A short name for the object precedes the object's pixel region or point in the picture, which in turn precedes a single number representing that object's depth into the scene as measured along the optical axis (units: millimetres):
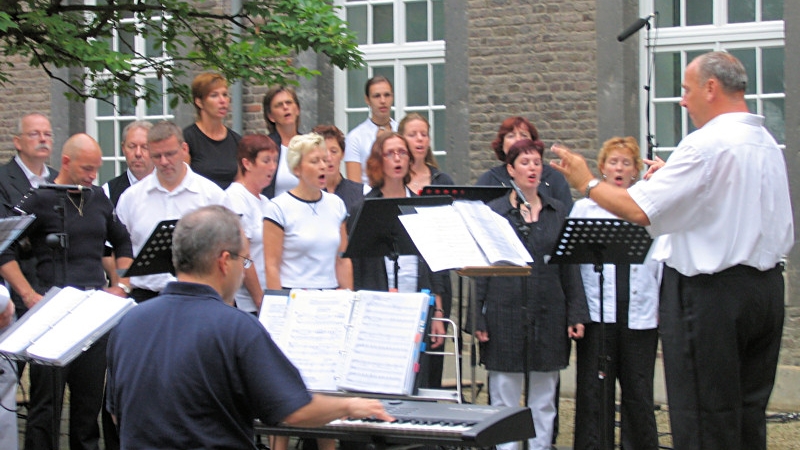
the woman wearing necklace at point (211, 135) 8180
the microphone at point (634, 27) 8992
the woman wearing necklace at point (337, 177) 7816
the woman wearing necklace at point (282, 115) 8406
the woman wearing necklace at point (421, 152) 7922
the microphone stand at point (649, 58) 10039
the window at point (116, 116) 12547
